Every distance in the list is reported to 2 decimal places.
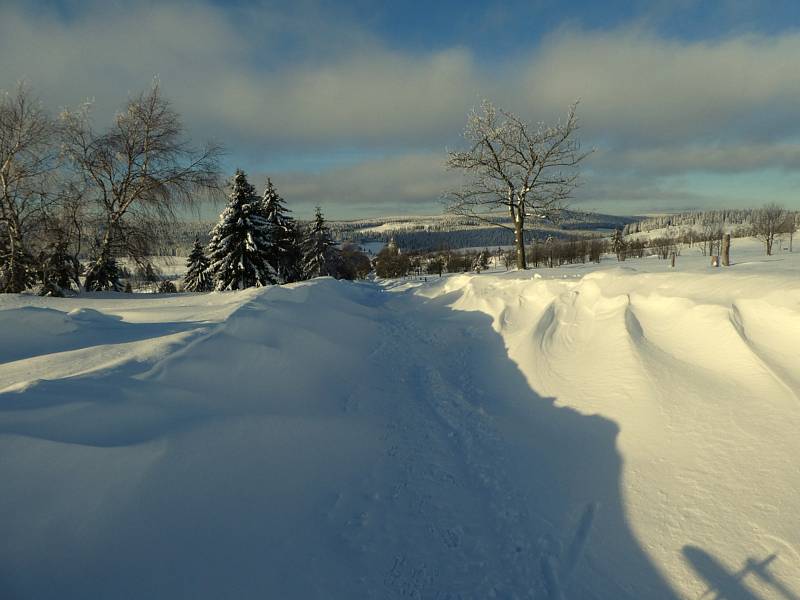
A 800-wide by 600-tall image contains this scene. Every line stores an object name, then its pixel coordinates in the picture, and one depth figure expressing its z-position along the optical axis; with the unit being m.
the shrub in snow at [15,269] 11.65
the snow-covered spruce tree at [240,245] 22.58
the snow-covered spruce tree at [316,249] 35.97
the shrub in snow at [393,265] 68.14
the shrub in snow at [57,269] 11.60
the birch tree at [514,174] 14.26
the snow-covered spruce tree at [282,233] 28.44
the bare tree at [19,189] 11.19
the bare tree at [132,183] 13.05
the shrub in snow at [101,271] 13.89
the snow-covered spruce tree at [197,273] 33.78
